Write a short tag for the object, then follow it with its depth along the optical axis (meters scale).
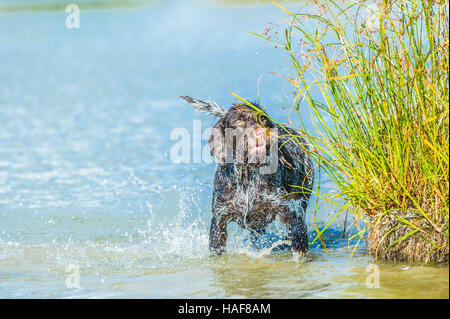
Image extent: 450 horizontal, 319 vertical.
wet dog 12.77
